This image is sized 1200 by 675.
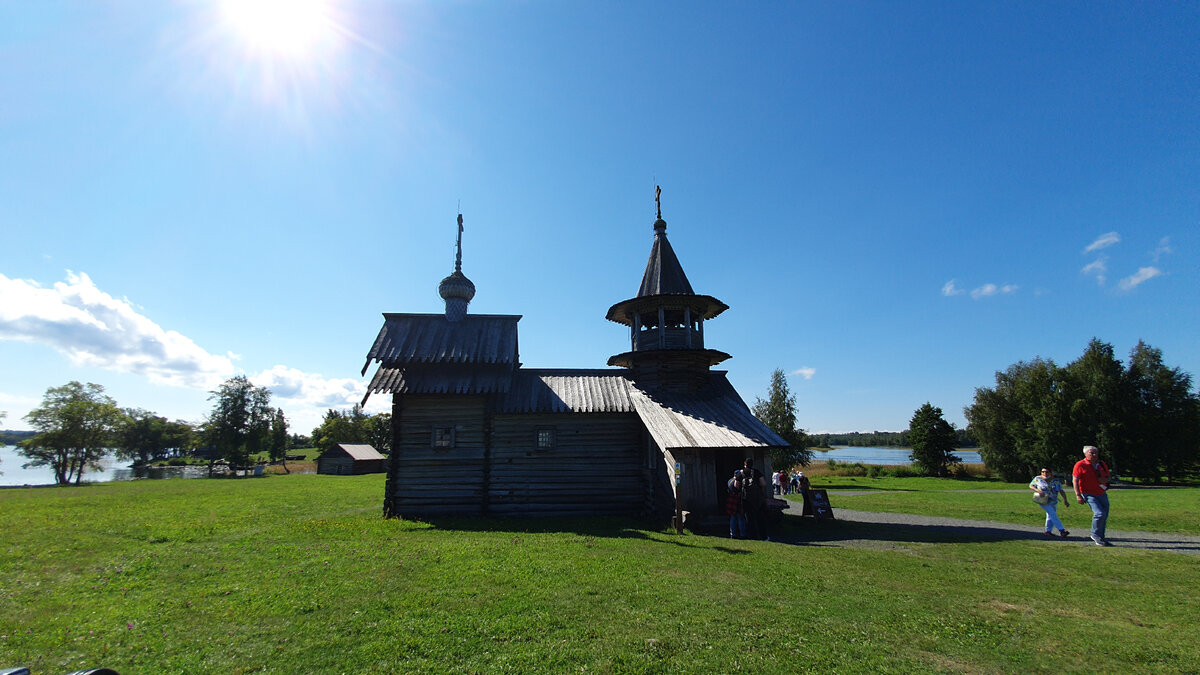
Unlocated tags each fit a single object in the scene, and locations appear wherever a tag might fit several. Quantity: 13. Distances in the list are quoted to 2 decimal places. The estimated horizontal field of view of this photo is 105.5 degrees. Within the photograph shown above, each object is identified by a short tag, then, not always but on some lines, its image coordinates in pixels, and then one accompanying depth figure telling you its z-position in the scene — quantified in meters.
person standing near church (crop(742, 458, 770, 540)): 13.84
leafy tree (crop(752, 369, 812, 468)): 41.66
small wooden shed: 57.81
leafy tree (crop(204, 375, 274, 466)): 72.06
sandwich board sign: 17.06
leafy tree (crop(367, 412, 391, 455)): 79.44
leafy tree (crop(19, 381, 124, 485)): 50.66
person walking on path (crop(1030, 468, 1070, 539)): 13.09
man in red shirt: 11.70
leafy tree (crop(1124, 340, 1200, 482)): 35.72
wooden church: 18.33
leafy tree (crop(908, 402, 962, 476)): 51.16
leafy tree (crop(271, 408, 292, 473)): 80.38
